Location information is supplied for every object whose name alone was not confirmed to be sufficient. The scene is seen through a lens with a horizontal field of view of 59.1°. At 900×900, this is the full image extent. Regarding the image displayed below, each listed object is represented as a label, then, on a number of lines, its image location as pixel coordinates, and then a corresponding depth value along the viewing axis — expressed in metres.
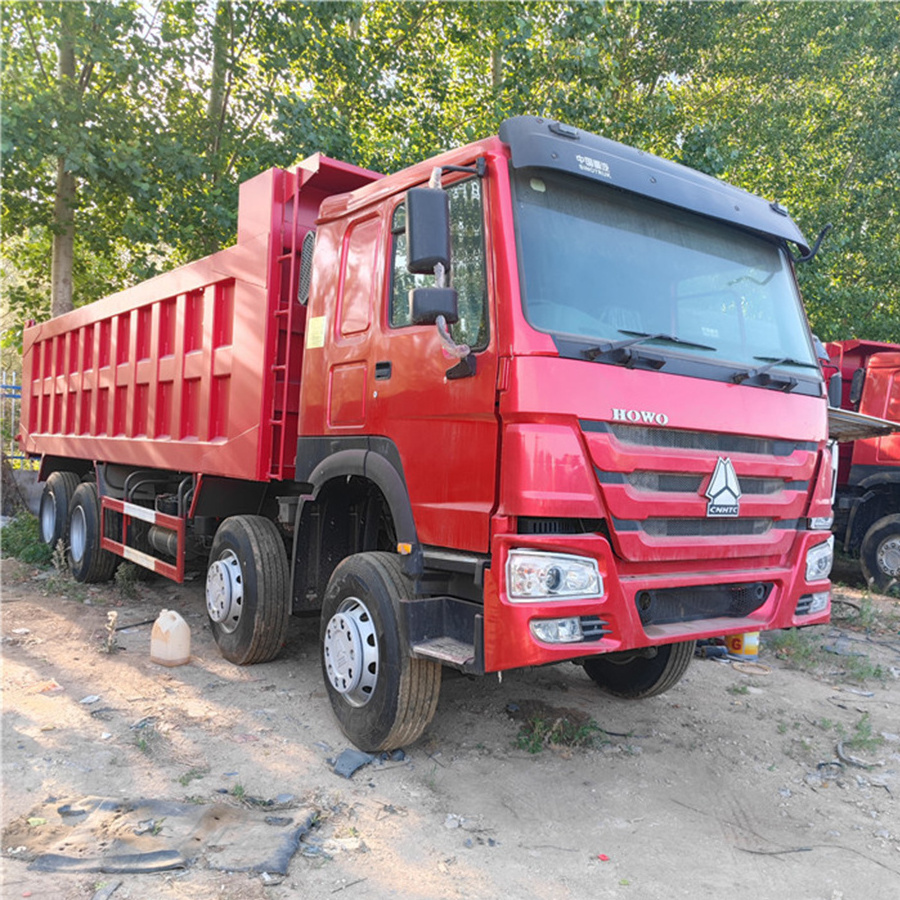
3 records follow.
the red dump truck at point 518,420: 3.11
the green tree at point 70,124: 9.41
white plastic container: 5.14
